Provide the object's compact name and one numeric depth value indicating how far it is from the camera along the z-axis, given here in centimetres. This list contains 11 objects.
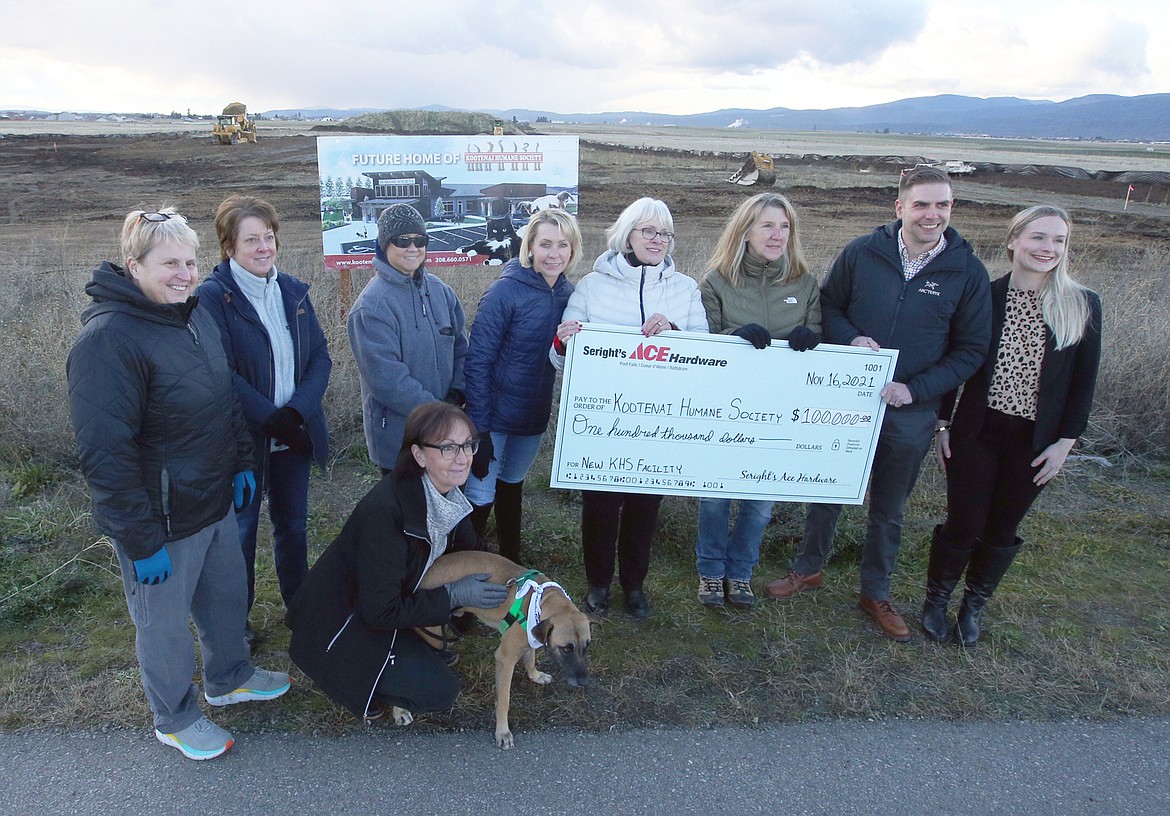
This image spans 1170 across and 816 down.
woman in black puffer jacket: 246
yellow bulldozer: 4225
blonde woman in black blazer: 342
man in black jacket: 353
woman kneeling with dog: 293
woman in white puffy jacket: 349
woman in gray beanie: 348
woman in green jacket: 359
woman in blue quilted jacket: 361
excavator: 3288
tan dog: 301
